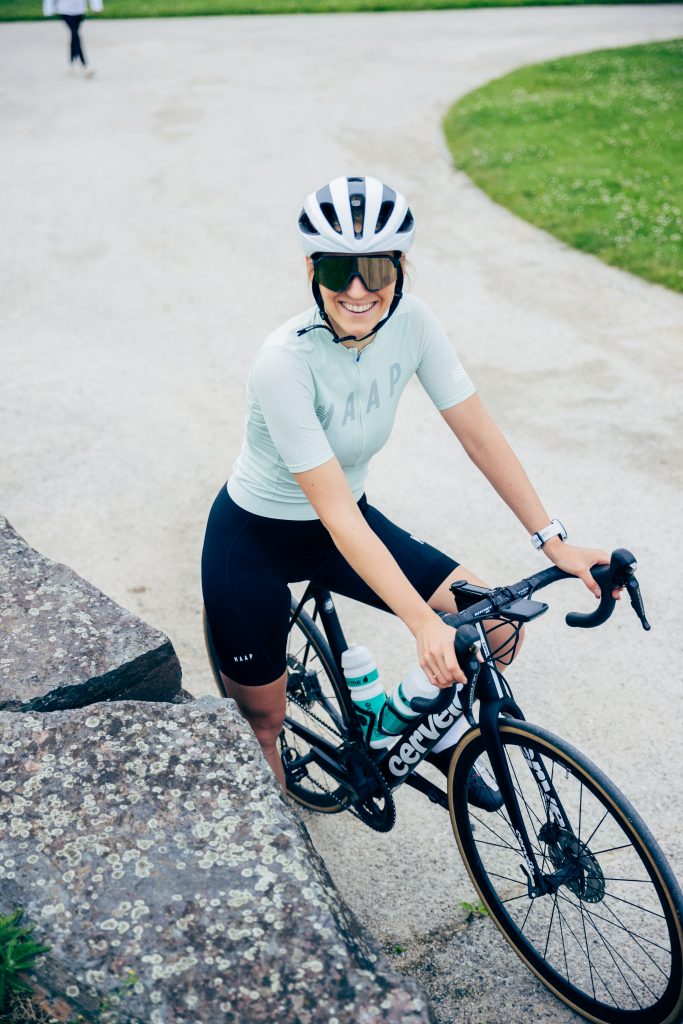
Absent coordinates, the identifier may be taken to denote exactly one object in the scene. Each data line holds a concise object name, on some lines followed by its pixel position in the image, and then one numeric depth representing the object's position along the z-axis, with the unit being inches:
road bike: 106.8
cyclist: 107.2
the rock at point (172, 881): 86.5
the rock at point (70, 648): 122.3
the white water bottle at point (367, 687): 132.4
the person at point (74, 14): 605.9
